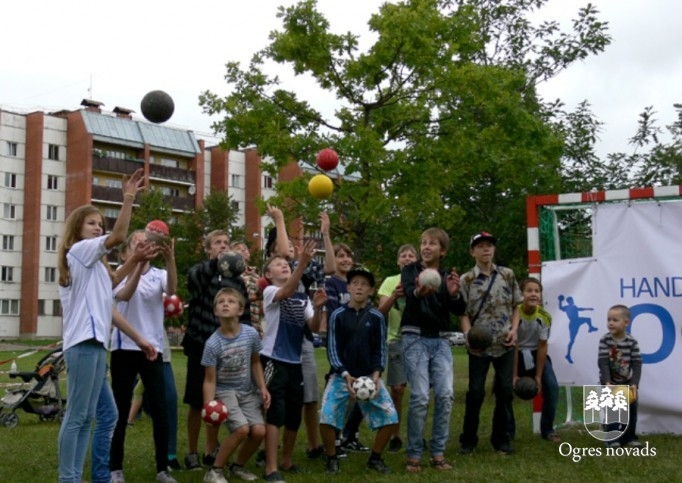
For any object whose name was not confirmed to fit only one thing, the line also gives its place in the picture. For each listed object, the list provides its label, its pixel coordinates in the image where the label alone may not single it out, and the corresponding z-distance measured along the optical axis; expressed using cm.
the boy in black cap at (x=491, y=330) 815
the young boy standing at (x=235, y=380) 668
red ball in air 1120
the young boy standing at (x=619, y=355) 858
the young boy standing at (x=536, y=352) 920
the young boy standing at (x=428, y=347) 740
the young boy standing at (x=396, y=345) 873
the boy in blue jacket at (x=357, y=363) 725
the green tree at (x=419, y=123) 1474
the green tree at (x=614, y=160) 1419
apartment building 6606
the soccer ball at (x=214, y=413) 655
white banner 919
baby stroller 1138
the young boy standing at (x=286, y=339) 714
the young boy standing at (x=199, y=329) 737
